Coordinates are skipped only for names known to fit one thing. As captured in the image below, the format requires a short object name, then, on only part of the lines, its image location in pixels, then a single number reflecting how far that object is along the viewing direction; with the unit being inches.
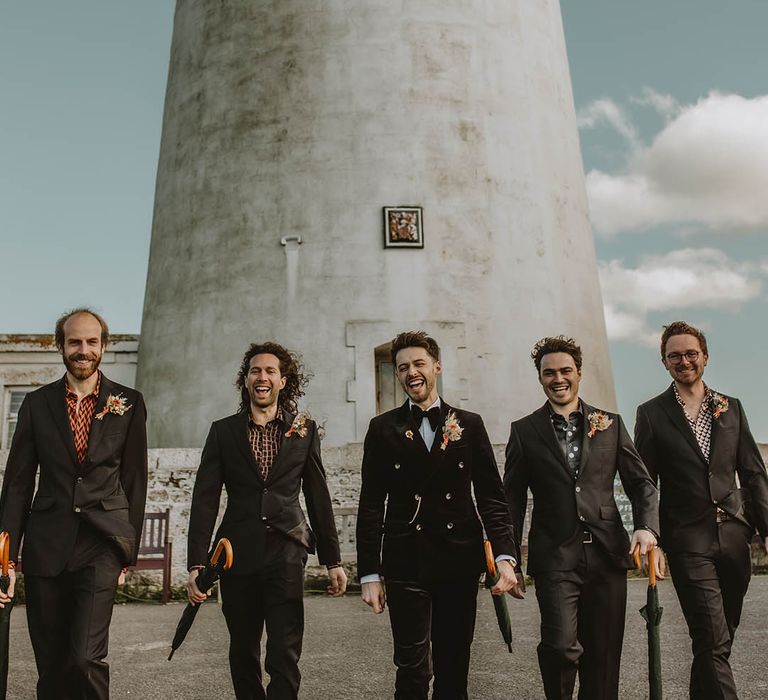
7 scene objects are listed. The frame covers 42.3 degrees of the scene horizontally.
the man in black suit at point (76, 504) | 164.7
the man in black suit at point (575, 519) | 172.2
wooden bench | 408.4
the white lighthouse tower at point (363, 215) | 550.6
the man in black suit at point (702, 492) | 187.0
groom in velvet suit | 168.2
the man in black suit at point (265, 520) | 172.6
